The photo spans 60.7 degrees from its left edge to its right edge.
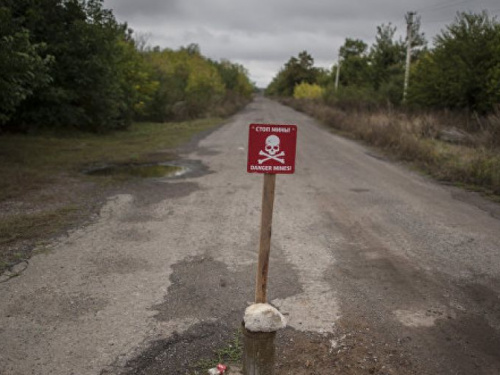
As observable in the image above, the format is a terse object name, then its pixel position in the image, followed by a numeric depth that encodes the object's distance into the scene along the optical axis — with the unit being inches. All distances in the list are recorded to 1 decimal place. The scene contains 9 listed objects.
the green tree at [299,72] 3034.0
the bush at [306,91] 2275.2
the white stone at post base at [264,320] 109.2
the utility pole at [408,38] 903.1
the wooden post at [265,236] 118.6
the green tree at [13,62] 328.0
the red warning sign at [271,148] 113.8
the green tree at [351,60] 1768.0
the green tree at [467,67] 647.1
